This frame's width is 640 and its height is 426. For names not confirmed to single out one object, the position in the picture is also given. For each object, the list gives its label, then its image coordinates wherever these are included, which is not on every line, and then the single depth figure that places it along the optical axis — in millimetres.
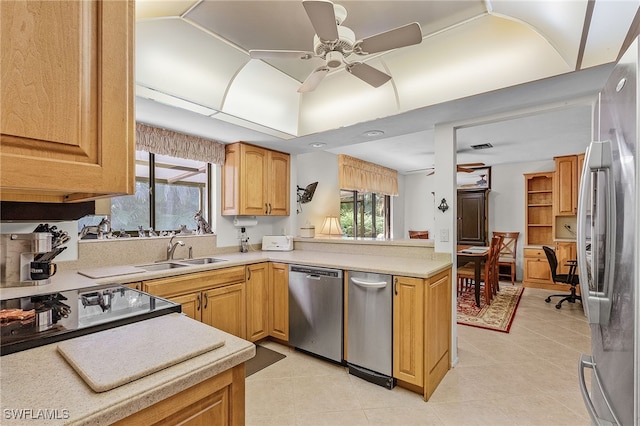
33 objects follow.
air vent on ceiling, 4652
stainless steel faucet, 2859
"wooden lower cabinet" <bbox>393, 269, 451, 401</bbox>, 2107
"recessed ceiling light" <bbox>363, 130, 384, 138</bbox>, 2965
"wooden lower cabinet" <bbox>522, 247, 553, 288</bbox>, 5336
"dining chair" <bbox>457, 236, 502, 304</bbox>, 4355
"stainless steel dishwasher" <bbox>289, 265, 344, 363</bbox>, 2547
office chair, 4207
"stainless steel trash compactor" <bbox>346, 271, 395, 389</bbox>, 2262
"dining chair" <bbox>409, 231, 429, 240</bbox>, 6805
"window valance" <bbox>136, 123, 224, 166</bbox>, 2709
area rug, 3600
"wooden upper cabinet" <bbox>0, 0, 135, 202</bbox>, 539
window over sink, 2809
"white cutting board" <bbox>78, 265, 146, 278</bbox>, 2047
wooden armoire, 6137
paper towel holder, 3549
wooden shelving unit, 5711
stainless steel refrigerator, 830
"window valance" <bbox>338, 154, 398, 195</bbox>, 5113
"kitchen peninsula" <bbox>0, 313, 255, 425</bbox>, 643
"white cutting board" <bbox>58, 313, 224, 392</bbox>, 753
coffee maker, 1738
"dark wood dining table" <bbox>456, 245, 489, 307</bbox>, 4164
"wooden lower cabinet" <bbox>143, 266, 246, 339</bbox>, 2270
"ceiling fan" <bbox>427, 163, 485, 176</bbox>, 6141
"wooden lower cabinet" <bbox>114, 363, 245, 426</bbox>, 759
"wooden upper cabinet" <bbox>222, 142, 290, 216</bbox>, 3264
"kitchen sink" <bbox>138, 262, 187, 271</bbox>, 2559
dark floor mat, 2543
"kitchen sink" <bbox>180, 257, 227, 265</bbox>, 2884
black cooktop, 956
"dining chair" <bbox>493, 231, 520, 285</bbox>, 5859
